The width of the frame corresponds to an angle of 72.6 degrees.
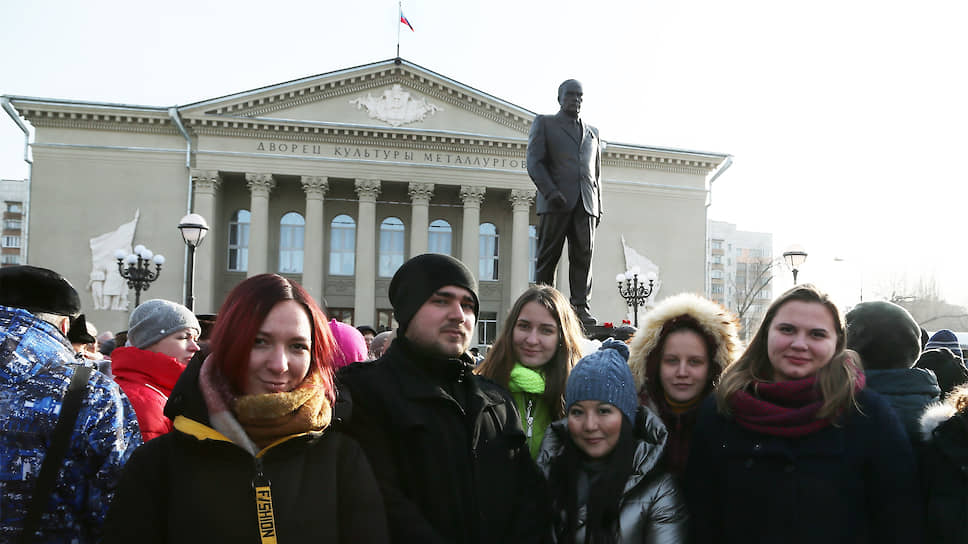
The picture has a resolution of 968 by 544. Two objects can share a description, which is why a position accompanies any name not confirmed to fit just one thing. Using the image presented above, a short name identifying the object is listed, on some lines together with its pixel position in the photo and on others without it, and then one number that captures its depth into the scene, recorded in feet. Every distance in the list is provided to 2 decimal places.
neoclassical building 89.81
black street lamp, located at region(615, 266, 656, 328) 70.40
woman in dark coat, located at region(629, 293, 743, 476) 10.59
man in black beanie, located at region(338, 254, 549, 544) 7.96
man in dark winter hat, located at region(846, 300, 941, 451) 9.65
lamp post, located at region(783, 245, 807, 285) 63.93
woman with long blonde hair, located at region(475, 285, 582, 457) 11.15
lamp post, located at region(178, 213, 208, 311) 49.26
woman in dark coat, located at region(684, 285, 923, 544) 8.26
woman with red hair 6.39
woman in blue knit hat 8.89
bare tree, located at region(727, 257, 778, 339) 274.98
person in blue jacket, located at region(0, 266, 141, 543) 7.25
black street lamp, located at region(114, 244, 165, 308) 59.36
